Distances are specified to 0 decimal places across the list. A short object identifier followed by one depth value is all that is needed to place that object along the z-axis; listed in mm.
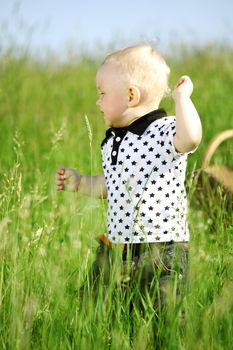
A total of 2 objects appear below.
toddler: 3714
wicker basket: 4741
